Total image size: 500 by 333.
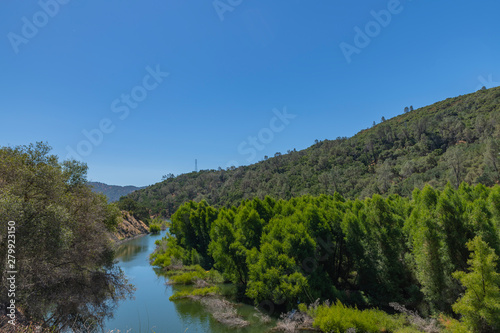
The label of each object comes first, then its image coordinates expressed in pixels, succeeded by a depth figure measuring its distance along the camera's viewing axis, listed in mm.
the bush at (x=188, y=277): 36094
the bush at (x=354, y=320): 19484
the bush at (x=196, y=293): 30141
